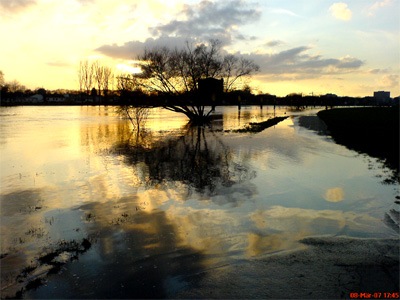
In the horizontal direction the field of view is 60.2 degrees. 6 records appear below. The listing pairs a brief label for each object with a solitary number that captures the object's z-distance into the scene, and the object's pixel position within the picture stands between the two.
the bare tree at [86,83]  189.88
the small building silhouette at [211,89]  53.50
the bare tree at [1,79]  141.98
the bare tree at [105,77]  189.25
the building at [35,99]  191.20
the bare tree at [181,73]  48.91
